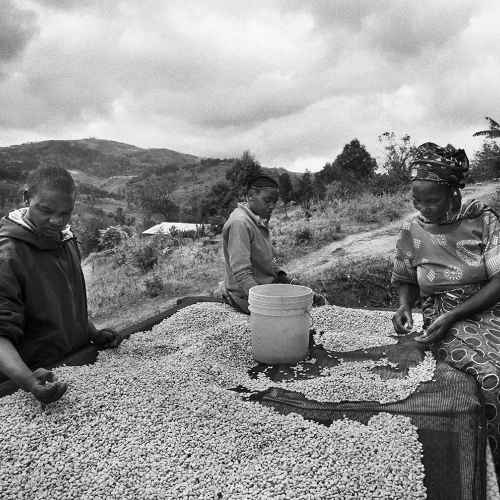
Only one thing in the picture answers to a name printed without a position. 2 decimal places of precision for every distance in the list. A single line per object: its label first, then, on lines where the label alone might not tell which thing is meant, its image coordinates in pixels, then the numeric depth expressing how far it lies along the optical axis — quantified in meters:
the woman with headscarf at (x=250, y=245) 3.11
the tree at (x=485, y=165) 15.73
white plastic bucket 2.30
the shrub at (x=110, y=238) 12.82
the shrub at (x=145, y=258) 9.42
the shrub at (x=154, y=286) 7.18
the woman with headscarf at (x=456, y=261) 1.96
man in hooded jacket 1.79
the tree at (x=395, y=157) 20.42
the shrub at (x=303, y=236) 8.90
